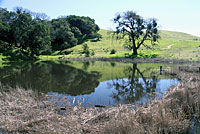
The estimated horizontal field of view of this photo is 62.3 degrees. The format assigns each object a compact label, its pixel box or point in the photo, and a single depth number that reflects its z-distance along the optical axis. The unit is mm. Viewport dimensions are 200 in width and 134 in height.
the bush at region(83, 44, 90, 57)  54612
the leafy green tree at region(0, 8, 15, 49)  49006
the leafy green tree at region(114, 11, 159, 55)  45094
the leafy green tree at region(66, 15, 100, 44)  87938
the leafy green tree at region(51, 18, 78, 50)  71188
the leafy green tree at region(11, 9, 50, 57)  47375
